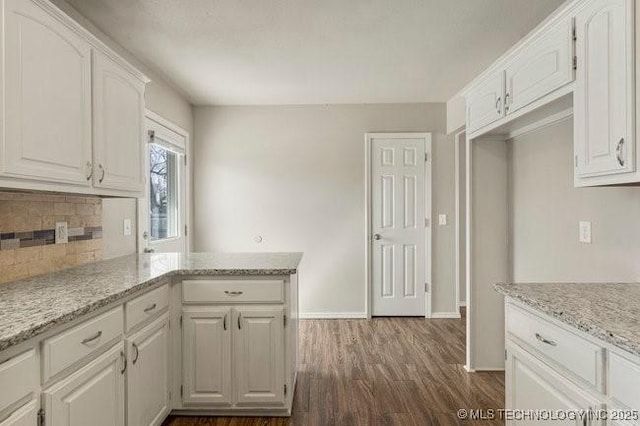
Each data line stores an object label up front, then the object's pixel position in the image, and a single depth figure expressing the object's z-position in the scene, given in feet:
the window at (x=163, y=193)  10.40
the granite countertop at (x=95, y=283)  3.69
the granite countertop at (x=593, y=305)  3.48
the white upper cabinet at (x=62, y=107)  4.38
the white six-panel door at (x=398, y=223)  13.32
